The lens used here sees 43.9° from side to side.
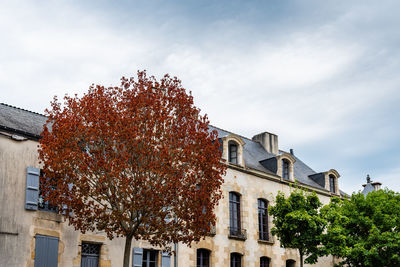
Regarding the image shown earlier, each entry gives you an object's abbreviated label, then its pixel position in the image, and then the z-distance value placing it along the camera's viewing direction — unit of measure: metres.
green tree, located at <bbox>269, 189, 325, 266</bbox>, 21.05
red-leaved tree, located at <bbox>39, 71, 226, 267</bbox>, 14.88
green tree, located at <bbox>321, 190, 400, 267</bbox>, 21.89
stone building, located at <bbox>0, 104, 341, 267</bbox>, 15.93
